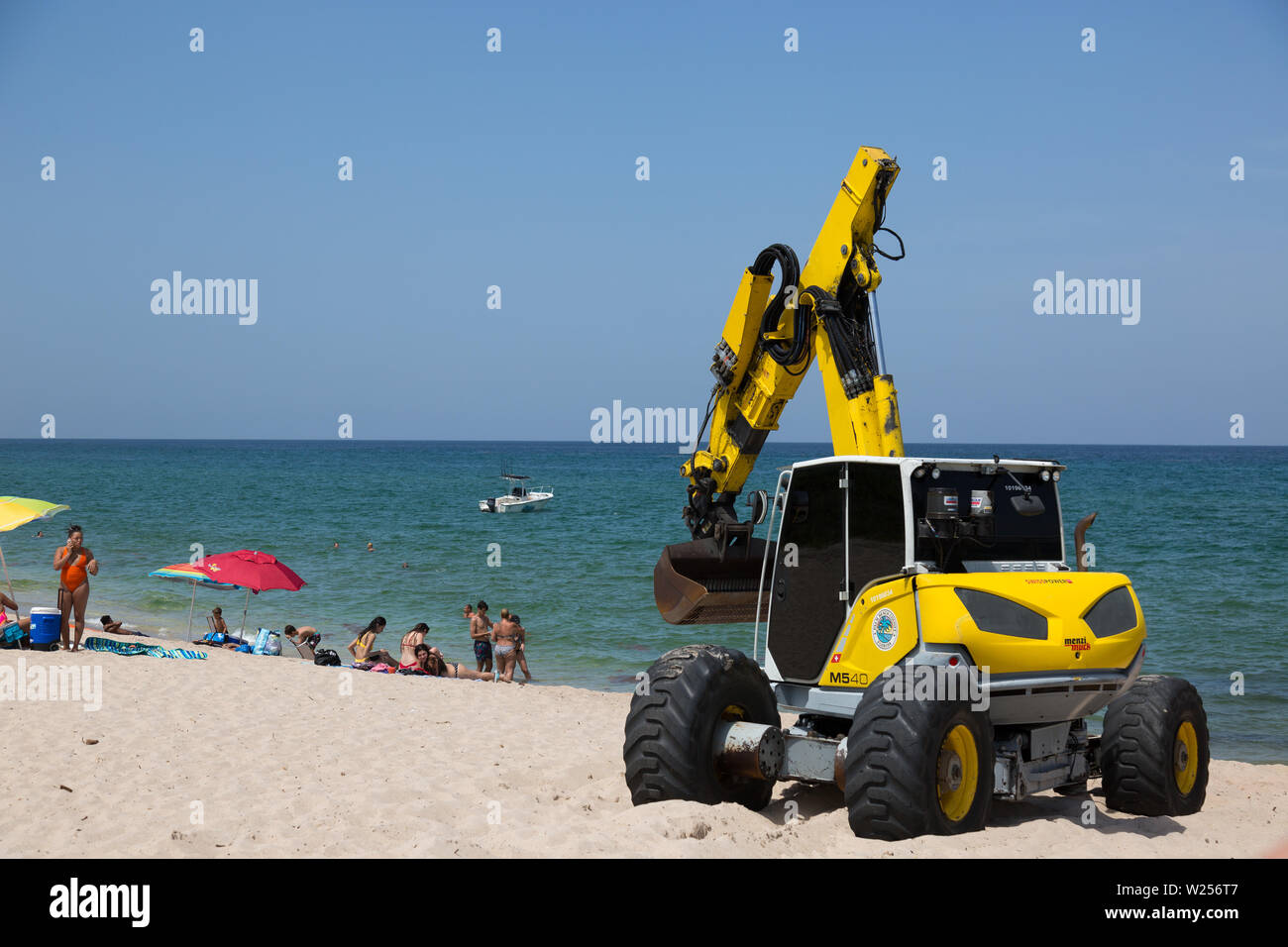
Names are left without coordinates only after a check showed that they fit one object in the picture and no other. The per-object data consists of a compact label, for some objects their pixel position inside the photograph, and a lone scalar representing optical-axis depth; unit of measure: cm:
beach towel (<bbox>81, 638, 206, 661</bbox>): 1612
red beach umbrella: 1812
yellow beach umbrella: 1648
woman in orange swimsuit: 1583
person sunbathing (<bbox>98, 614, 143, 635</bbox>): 1912
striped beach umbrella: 1864
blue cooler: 1570
